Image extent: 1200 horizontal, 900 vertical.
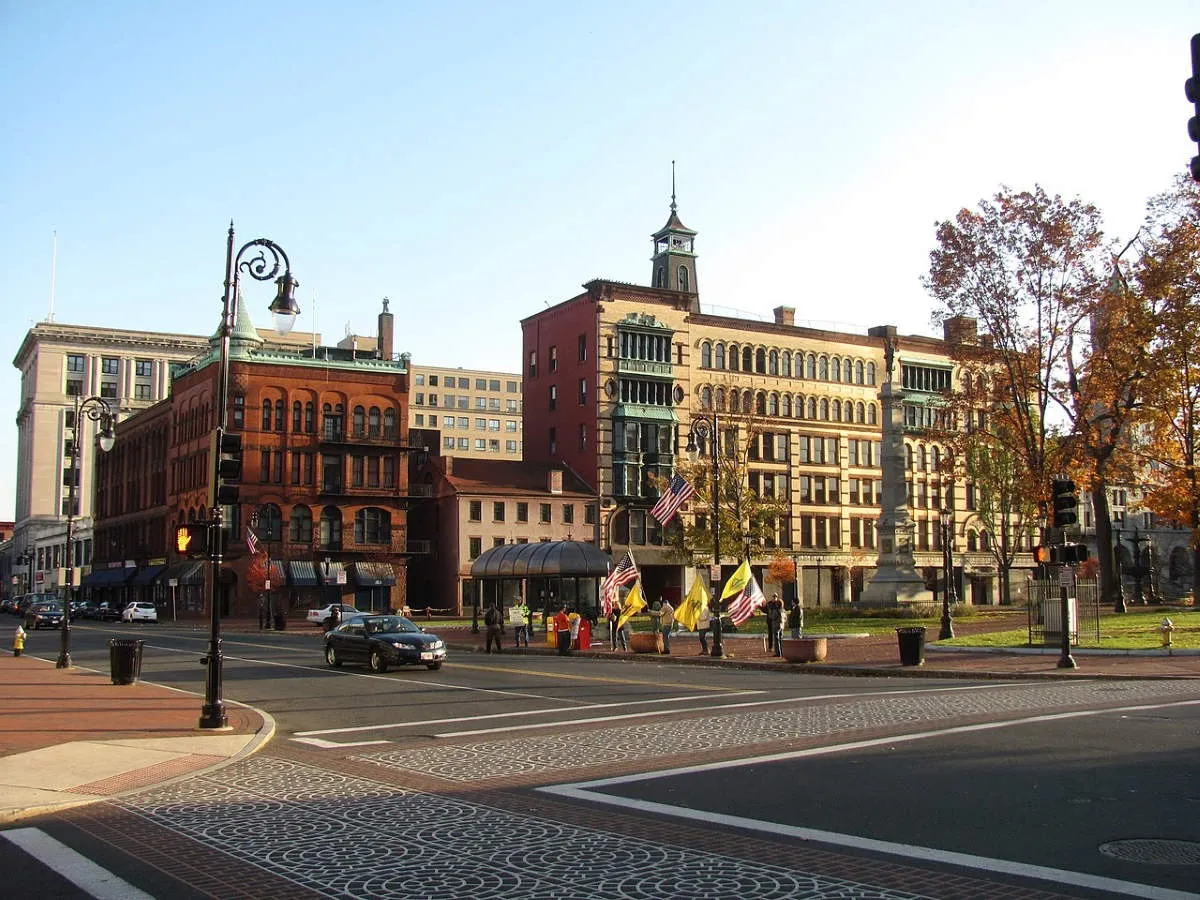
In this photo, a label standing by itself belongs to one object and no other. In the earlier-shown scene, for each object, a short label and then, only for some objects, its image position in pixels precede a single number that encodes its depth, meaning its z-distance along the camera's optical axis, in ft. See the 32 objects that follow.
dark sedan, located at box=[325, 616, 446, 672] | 97.96
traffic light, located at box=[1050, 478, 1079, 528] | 86.74
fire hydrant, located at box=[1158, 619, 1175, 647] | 97.96
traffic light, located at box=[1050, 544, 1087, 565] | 88.33
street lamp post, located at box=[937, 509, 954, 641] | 121.29
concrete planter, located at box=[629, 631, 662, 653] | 119.85
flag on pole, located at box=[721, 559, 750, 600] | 115.96
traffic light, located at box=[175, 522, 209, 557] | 58.13
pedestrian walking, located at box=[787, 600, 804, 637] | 115.34
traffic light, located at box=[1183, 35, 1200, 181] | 33.37
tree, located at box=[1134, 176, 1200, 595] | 139.74
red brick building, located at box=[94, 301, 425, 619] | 242.37
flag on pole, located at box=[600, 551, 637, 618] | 127.13
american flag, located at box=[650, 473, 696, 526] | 133.08
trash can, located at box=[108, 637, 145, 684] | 83.41
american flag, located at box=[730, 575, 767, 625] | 113.91
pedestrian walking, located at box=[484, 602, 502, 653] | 127.24
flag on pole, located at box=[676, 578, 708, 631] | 114.87
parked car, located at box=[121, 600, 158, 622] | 233.96
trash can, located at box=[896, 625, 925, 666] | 94.27
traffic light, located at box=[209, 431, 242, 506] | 57.72
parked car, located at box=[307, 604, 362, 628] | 195.56
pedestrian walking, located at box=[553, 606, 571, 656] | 123.95
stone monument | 161.89
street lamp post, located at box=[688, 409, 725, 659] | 112.06
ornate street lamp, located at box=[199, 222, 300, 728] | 56.85
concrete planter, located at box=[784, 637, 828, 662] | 101.30
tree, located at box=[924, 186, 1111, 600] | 143.74
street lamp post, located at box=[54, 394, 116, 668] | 99.30
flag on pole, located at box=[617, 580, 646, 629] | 123.34
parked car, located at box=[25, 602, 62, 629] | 199.64
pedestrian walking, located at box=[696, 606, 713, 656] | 115.56
